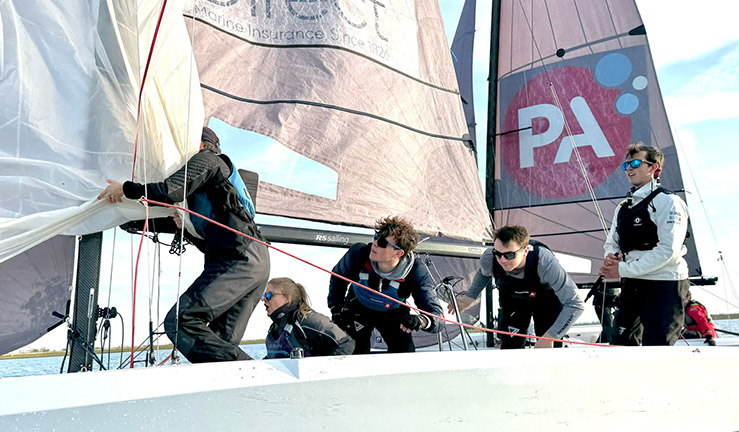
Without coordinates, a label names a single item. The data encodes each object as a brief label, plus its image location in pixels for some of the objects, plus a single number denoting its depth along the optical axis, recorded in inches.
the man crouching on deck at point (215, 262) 81.9
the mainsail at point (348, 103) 143.7
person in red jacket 179.0
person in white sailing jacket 105.0
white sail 75.3
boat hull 55.1
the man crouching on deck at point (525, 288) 108.3
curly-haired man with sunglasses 111.4
